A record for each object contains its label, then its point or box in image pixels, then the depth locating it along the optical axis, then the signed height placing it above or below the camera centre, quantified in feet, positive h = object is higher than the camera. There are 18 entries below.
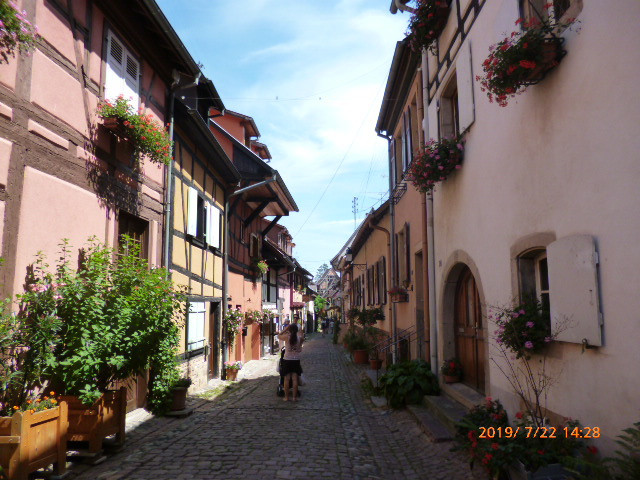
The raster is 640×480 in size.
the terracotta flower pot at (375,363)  39.63 -4.27
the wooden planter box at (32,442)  13.03 -3.55
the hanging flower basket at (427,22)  25.22 +15.03
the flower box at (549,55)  13.29 +6.79
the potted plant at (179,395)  25.58 -4.28
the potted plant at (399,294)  36.42 +1.18
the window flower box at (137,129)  21.06 +8.09
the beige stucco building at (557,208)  10.89 +3.02
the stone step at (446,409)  20.17 -4.37
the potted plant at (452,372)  25.22 -3.15
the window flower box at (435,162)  23.12 +7.01
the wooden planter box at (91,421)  16.66 -3.68
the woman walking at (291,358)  30.81 -2.96
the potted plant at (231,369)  40.96 -4.78
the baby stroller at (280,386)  32.32 -4.89
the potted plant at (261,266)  55.93 +5.05
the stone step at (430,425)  19.63 -4.92
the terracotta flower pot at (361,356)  50.99 -4.69
